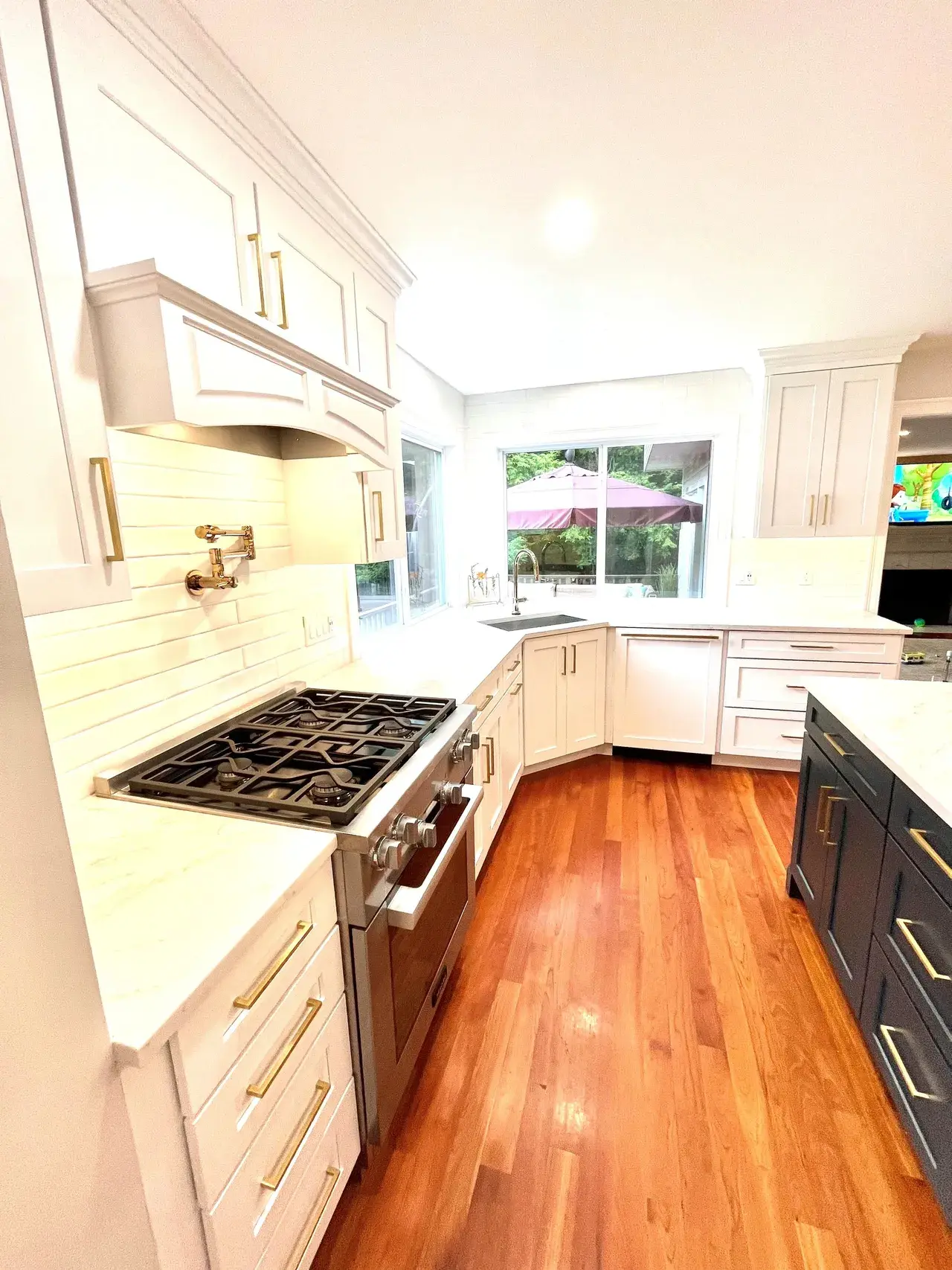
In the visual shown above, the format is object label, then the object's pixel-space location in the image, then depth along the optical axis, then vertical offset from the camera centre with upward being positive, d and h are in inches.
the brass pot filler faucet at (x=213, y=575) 54.1 -3.8
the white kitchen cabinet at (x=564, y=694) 116.3 -37.4
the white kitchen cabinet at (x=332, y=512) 65.6 +3.0
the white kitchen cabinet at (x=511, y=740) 96.5 -39.9
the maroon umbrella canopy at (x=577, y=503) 144.0 +7.5
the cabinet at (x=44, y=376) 28.6 +9.5
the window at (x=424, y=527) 125.8 +1.7
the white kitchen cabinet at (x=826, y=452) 110.4 +15.6
